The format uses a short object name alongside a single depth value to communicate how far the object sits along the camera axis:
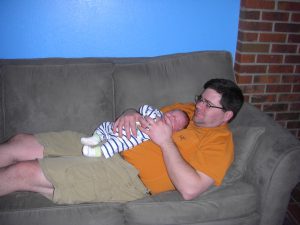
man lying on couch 1.43
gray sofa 1.46
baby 1.53
